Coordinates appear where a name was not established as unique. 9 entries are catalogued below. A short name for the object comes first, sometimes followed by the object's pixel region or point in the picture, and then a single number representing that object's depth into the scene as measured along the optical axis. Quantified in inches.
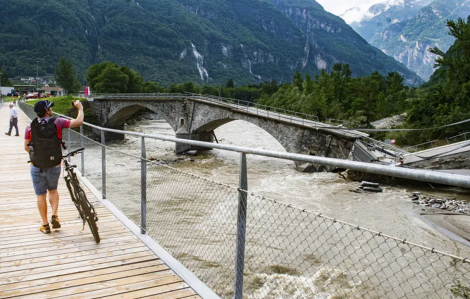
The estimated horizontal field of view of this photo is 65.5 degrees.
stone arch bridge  931.3
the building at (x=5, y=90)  3205.0
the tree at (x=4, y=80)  3579.5
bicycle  179.2
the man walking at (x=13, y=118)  660.7
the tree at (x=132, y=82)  3093.0
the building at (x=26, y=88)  3728.8
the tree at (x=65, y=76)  3031.5
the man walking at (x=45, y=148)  177.9
